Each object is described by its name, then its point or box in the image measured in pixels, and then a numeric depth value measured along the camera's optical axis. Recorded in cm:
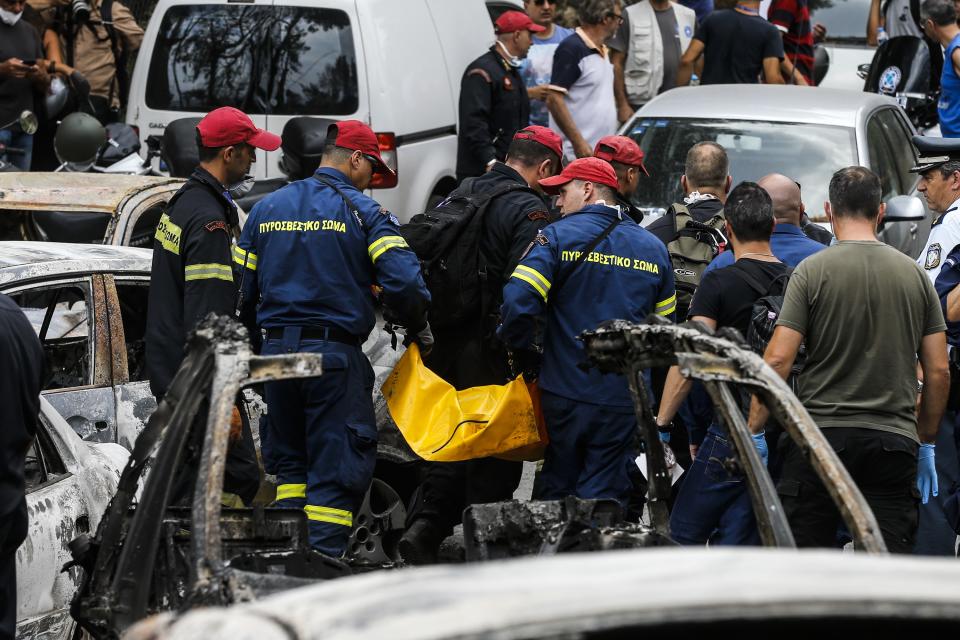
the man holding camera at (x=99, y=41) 2550
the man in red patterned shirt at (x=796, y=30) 2728
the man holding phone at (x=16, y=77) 2241
